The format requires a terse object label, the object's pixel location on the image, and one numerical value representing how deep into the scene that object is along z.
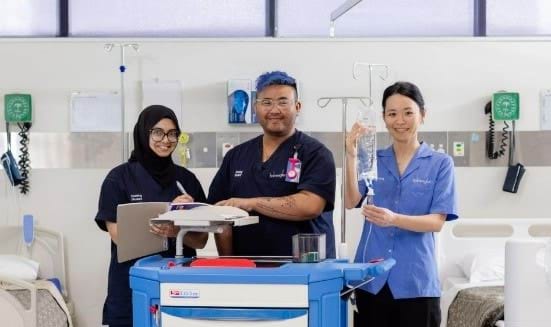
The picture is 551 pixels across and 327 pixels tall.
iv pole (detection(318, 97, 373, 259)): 3.89
